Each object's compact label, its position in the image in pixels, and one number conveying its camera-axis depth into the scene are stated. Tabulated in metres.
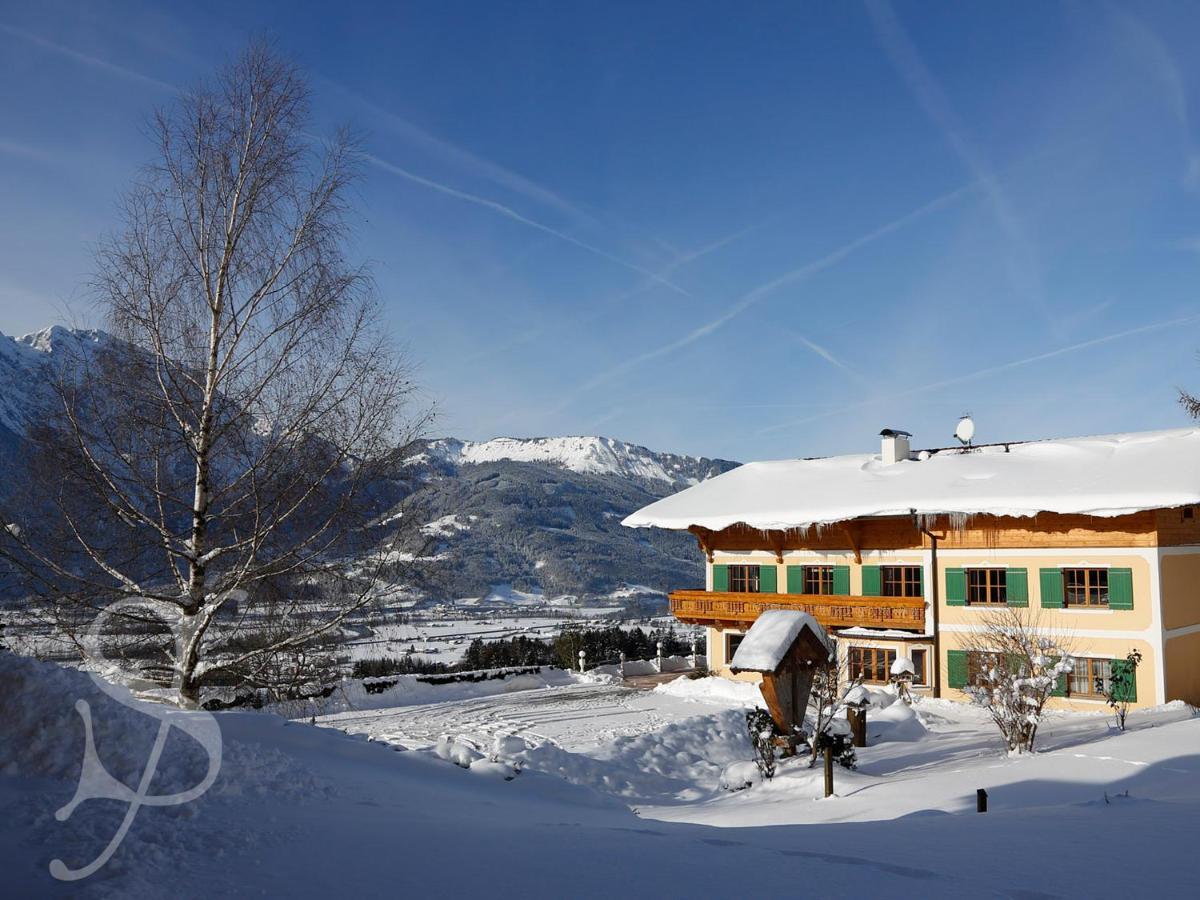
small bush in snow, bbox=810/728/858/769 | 13.06
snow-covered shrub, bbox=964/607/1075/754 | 13.12
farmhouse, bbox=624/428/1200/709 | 20.52
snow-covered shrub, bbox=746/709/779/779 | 12.98
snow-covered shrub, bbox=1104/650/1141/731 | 20.22
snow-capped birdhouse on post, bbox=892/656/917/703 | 22.88
